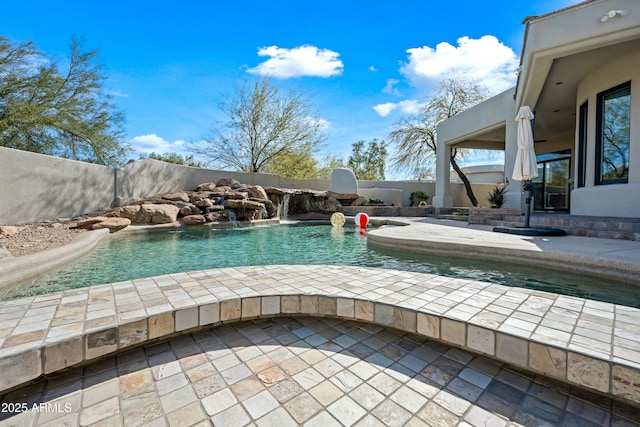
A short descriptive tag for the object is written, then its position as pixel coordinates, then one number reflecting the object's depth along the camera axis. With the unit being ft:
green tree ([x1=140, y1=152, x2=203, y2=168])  67.72
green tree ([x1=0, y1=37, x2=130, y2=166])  29.91
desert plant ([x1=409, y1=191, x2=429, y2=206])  56.75
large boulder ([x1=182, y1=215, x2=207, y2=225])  29.96
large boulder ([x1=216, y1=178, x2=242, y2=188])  43.17
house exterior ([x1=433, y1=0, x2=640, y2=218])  17.33
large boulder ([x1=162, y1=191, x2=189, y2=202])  33.27
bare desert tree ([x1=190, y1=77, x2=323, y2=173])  54.80
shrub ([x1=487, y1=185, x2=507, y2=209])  29.37
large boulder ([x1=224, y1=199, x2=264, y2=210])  33.53
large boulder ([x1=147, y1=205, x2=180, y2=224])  28.30
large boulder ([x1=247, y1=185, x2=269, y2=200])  38.45
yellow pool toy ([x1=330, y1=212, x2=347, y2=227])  32.30
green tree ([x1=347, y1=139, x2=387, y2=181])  111.55
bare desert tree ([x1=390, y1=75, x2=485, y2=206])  51.29
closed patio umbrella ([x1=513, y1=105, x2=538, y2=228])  19.25
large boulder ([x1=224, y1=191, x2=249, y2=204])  35.65
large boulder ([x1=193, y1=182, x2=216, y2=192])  39.54
